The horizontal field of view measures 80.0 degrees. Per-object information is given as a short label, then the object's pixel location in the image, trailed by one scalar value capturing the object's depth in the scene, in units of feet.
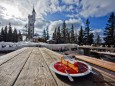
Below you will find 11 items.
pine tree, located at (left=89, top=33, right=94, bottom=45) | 75.80
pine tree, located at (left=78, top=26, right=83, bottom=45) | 80.97
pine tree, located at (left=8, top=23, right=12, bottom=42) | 97.67
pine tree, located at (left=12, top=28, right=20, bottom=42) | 104.79
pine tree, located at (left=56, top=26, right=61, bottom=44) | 97.04
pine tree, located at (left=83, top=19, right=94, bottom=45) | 75.63
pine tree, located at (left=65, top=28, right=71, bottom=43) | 100.05
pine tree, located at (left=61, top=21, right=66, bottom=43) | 96.24
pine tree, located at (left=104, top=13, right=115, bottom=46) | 59.43
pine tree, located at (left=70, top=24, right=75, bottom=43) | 99.64
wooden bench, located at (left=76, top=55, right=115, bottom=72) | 3.70
